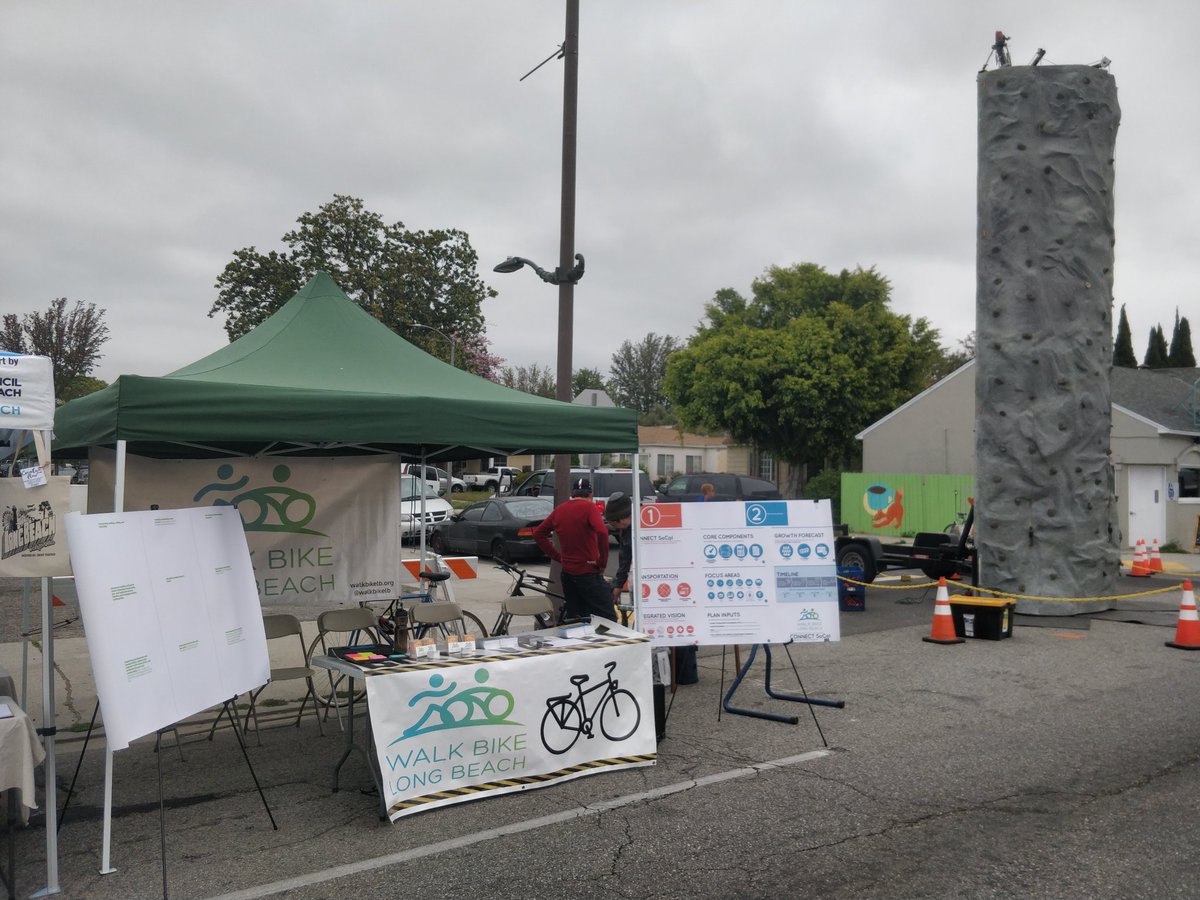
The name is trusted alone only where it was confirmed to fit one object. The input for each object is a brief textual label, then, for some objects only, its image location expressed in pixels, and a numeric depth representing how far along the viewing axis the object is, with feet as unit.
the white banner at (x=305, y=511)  27.22
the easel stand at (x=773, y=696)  24.63
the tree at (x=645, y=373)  319.27
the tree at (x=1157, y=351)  179.49
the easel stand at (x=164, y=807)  14.57
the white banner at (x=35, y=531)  16.53
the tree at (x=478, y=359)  152.25
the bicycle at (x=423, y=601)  28.96
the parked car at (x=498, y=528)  67.36
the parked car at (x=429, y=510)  74.85
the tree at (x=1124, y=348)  173.37
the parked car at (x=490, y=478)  165.12
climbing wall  45.24
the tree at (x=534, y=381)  228.43
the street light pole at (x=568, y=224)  37.11
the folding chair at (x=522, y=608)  29.76
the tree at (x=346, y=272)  136.46
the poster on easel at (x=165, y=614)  14.62
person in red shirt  27.73
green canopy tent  18.70
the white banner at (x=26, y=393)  15.99
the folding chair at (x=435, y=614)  26.43
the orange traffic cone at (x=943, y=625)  36.81
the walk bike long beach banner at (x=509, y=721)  18.07
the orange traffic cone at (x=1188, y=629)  34.68
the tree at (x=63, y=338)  152.25
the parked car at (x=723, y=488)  79.71
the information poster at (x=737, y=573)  24.27
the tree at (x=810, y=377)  130.82
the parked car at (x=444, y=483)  115.20
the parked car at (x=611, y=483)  75.71
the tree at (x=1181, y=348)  176.14
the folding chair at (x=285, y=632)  22.82
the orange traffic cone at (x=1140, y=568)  60.08
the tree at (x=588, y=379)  292.49
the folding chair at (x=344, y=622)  25.46
